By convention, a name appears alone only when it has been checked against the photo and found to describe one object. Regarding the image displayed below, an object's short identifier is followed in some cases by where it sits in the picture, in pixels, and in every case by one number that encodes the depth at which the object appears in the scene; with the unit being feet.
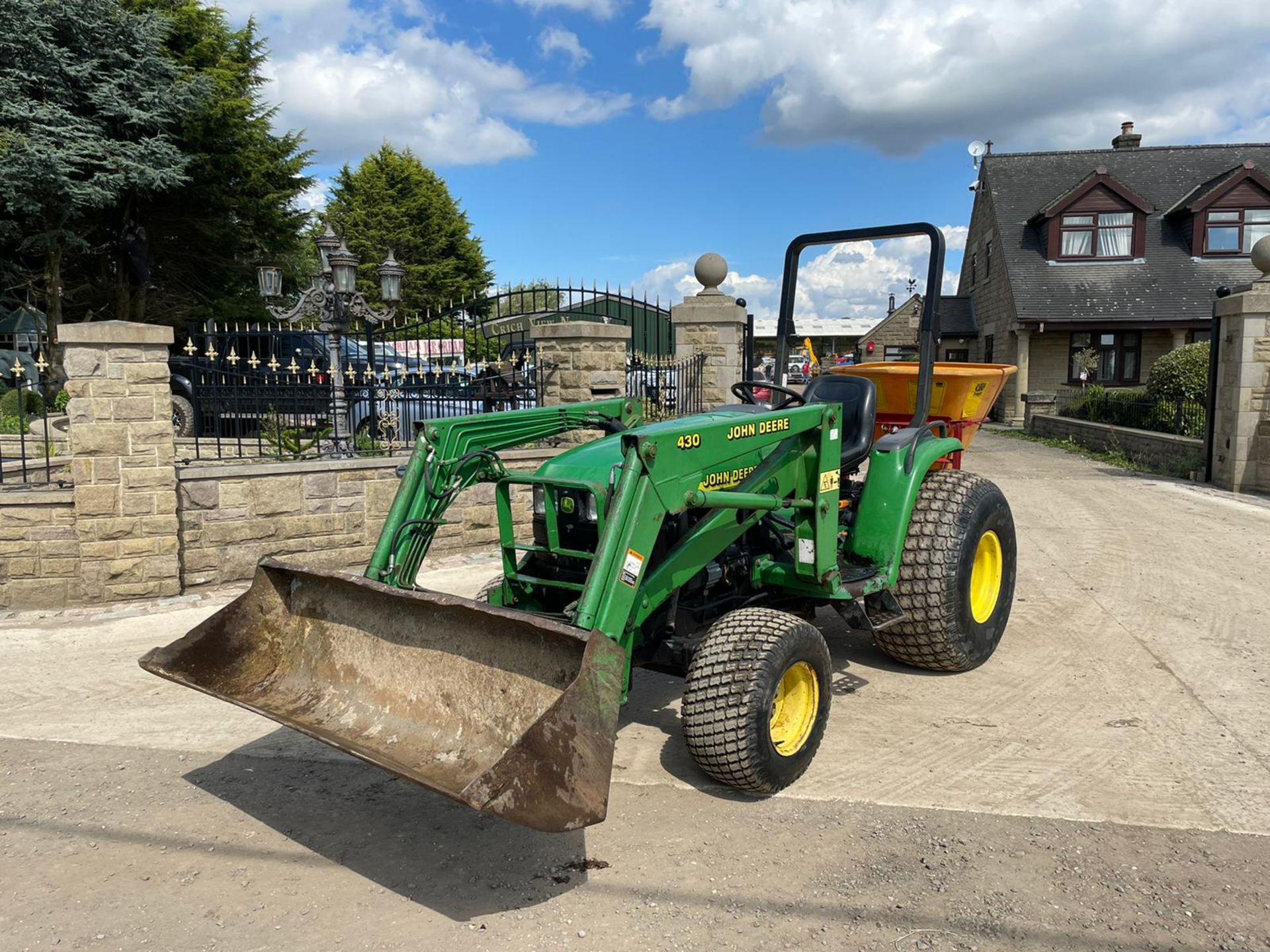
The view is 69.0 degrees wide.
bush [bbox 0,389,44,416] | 37.73
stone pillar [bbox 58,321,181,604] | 19.70
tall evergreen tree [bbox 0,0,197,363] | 53.11
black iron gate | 25.17
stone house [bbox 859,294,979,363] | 95.61
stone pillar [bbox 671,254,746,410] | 34.09
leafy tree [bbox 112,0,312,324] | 64.23
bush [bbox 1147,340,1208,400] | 48.37
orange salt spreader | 18.08
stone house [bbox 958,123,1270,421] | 78.28
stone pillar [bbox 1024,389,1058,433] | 69.00
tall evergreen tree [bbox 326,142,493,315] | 127.13
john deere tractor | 9.73
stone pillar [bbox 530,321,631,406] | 27.02
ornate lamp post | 27.84
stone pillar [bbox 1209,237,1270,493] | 34.65
